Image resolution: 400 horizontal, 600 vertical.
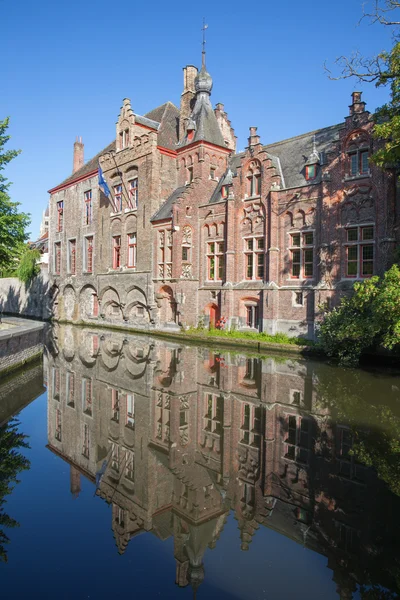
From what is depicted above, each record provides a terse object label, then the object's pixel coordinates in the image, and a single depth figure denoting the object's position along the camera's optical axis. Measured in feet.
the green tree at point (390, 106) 44.21
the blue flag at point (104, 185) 97.86
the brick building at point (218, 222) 64.59
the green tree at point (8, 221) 56.75
